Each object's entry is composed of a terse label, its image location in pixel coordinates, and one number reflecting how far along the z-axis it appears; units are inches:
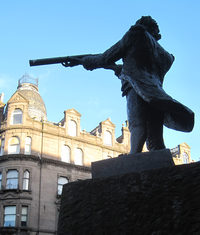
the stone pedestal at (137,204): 129.3
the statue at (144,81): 169.9
